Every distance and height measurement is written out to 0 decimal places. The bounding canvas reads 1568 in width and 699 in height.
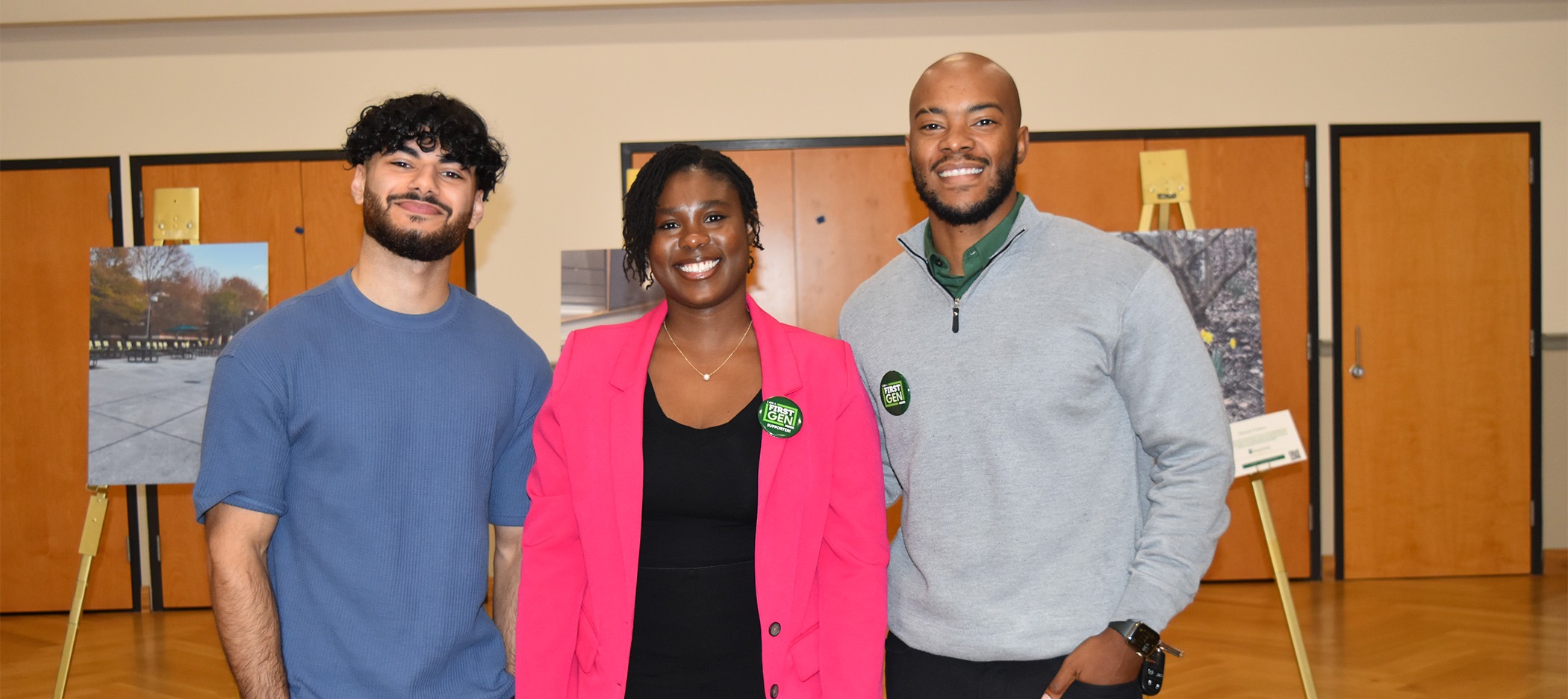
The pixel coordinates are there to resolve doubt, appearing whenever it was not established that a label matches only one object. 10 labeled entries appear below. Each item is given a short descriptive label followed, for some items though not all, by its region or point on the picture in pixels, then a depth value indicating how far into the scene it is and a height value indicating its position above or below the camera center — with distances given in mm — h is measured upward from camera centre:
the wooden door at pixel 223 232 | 5680 +621
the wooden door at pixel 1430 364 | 5699 -316
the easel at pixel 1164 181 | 4230 +599
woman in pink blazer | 1644 -355
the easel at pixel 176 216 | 4348 +554
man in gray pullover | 1594 -213
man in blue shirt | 1553 -217
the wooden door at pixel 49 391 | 5656 -295
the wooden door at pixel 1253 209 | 5672 +631
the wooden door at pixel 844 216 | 5691 +639
